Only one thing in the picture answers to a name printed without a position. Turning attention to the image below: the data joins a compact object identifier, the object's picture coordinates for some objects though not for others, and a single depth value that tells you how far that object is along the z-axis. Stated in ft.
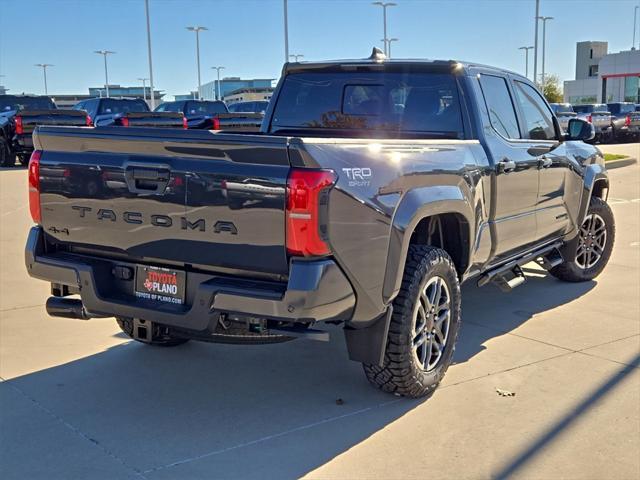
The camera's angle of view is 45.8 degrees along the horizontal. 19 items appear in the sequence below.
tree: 266.98
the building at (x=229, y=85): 352.22
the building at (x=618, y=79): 216.54
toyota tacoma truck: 11.77
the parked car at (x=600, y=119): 103.09
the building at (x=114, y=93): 346.54
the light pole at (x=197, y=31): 206.80
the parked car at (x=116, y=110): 65.78
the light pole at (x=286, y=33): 145.10
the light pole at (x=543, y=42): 212.64
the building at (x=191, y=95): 364.58
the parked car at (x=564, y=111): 94.12
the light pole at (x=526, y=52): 244.81
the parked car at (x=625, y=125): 107.65
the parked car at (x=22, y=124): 59.52
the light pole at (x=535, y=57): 174.50
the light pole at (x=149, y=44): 162.20
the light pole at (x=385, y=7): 185.57
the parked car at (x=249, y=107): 92.63
